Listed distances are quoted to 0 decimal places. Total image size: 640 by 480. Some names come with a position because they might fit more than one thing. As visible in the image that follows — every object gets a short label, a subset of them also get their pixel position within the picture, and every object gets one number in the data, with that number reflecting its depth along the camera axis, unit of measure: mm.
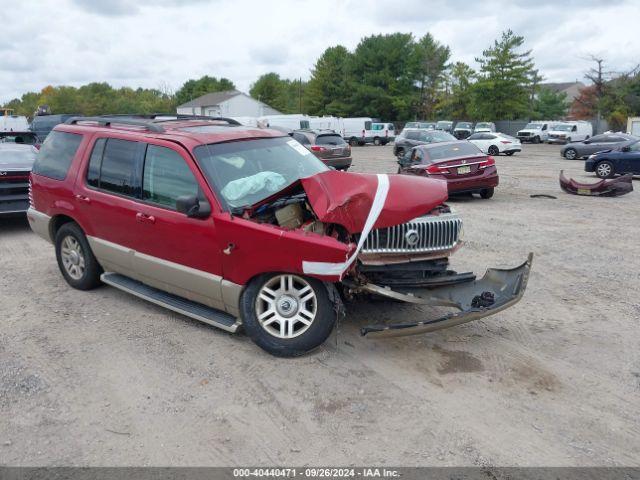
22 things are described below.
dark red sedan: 12961
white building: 80706
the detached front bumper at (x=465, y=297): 4285
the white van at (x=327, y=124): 47375
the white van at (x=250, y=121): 42694
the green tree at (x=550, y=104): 79312
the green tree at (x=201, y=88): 108125
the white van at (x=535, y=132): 45750
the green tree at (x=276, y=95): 92062
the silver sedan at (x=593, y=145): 25141
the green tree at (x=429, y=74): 66062
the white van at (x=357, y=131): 47438
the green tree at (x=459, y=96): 60406
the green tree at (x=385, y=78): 65688
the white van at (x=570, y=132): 41750
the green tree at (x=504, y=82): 55250
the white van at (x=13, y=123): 28722
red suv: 4367
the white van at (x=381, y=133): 47500
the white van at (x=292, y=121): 46531
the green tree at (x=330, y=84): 69750
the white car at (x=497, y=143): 31781
